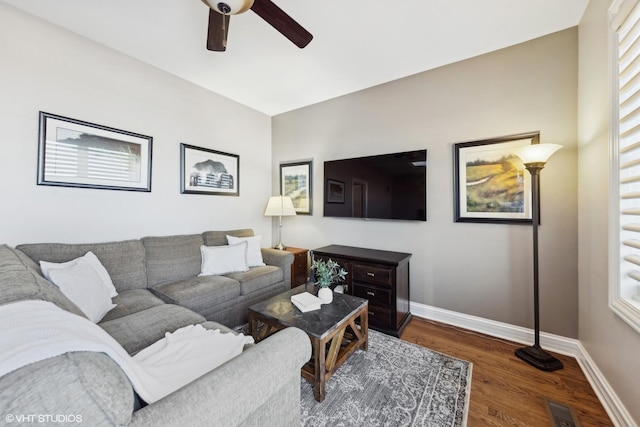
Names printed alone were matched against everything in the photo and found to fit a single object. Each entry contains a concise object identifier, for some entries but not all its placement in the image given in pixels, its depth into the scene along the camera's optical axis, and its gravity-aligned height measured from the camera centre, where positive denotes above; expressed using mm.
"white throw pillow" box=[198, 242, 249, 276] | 2633 -502
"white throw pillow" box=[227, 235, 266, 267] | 2928 -426
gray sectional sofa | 512 -526
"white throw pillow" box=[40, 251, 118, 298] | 1769 -432
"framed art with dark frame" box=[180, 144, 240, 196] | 2946 +551
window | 1257 +294
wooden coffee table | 1533 -749
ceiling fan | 1388 +1216
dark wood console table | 2342 -693
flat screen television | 2645 +335
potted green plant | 1953 -530
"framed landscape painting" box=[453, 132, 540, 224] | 2174 +318
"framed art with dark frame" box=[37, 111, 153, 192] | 2039 +532
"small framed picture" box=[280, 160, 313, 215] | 3584 +464
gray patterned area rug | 1425 -1161
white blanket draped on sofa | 535 -345
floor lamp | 1832 -205
